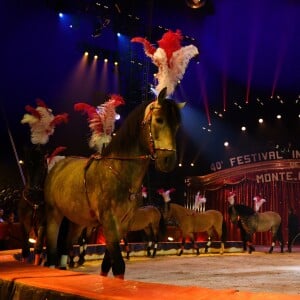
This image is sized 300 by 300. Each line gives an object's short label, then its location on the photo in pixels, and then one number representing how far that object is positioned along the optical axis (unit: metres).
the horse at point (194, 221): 13.61
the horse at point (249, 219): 14.84
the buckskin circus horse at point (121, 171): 3.49
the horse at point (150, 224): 11.94
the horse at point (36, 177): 4.95
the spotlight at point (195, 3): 10.24
